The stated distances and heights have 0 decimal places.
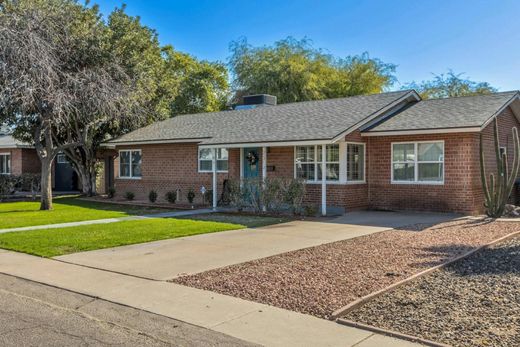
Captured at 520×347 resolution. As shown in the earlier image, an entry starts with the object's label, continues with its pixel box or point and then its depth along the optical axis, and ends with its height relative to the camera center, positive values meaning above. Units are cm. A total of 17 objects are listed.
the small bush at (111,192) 2488 -113
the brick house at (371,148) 1609 +77
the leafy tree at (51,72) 1706 +361
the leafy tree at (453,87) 4684 +785
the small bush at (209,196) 2045 -109
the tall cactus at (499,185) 1458 -48
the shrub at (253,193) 1680 -80
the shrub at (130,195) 2359 -122
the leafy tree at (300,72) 4175 +865
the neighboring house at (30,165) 3259 +33
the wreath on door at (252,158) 1984 +46
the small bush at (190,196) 2138 -114
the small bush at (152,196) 2233 -119
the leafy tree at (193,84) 4388 +772
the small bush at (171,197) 2178 -120
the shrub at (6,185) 2516 -81
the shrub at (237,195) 1720 -89
